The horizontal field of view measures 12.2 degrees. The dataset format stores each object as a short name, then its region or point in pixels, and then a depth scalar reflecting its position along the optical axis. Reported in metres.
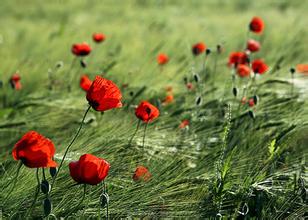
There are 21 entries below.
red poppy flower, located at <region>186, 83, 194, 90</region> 4.35
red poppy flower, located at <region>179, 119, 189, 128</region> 3.93
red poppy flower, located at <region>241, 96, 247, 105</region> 4.12
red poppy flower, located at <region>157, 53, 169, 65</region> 4.70
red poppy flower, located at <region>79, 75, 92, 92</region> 3.97
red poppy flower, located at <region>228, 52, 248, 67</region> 4.42
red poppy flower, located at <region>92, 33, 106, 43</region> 4.78
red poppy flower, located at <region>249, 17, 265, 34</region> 4.65
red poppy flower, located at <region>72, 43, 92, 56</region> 4.51
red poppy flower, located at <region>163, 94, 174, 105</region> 4.26
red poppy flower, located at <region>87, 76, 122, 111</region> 3.54
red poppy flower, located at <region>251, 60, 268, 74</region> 4.28
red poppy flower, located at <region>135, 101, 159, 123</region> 3.72
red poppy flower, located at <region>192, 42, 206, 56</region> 4.67
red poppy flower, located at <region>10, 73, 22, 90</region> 4.40
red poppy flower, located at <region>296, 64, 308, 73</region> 4.35
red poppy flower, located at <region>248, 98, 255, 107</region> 4.11
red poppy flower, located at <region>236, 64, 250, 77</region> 4.34
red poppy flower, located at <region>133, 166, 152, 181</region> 3.60
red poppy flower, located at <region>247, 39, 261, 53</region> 4.56
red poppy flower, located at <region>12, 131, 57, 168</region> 3.36
